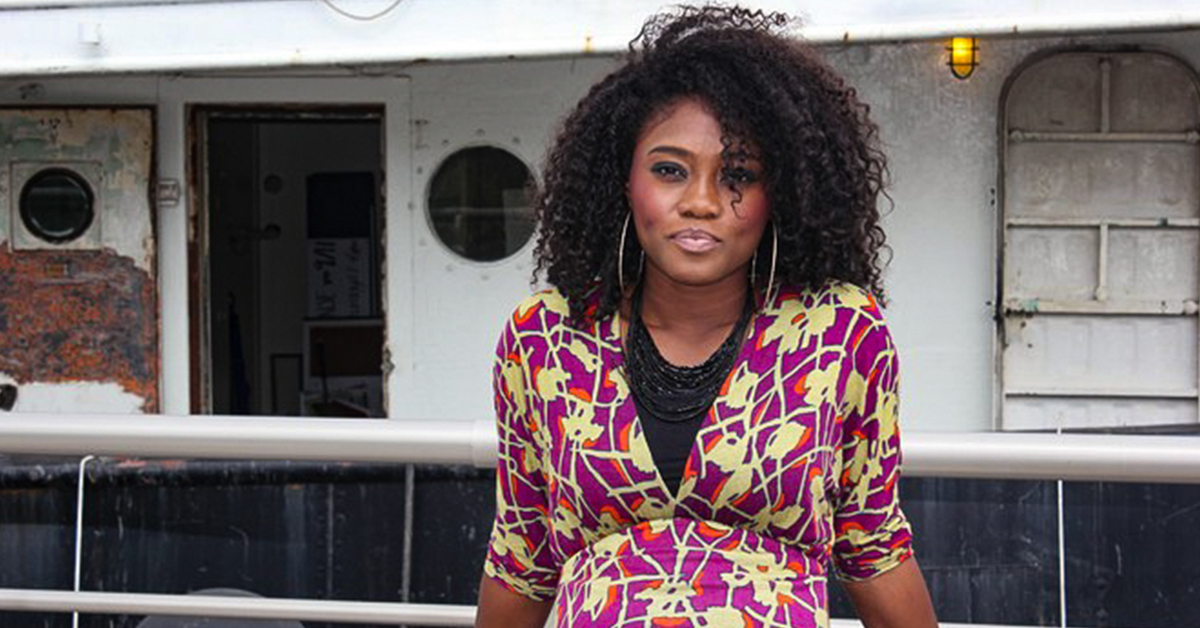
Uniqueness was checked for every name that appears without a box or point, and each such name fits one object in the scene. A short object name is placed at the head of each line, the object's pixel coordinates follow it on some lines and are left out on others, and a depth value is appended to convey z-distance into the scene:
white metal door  6.05
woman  1.60
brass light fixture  6.07
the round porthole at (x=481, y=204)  6.61
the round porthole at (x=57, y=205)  6.72
